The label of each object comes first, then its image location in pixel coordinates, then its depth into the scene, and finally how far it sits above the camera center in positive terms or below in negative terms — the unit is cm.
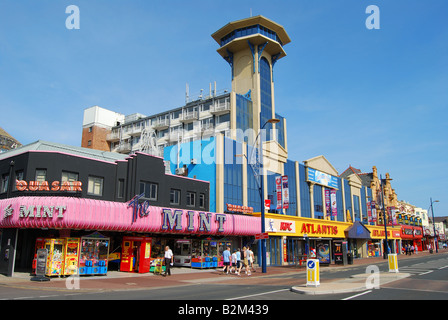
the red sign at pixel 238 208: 3291 +277
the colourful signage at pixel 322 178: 4968 +857
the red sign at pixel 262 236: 2675 +16
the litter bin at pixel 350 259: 3944 -225
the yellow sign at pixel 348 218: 5888 +320
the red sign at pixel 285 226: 3918 +130
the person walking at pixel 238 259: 2648 -152
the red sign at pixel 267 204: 3574 +332
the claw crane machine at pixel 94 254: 2222 -96
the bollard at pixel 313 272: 1634 -151
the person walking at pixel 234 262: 2639 -179
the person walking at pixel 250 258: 2740 -146
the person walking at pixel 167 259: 2386 -133
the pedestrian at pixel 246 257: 2621 -137
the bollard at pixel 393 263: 2352 -161
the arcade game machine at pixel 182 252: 3094 -116
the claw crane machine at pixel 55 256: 2067 -98
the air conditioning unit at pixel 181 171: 3650 +665
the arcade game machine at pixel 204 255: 3030 -138
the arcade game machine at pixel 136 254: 2519 -110
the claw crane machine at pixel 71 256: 2128 -99
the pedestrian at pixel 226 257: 2706 -141
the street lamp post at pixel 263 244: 2753 -44
